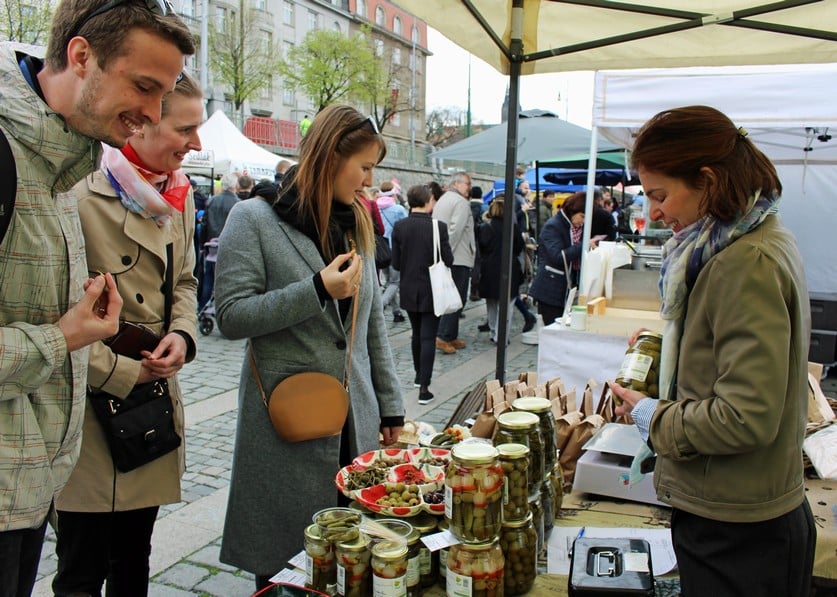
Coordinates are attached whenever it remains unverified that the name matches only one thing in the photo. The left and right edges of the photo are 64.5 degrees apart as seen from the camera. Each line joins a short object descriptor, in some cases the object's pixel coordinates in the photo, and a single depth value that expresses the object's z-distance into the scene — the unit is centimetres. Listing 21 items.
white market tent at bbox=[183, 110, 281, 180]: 1394
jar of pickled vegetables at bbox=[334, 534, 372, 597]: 160
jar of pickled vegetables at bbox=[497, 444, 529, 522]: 171
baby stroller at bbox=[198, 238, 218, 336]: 865
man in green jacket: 132
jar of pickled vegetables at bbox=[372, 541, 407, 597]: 154
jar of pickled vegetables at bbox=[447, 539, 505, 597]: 160
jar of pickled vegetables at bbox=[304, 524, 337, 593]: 165
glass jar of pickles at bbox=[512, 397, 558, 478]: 208
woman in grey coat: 222
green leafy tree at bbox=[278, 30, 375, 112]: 4250
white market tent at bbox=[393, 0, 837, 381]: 308
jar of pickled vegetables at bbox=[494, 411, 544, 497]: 189
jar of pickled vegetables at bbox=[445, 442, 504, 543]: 158
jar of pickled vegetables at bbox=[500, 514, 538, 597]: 174
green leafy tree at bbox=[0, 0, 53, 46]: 1956
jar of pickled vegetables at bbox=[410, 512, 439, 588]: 172
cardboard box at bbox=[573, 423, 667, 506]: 243
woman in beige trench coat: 201
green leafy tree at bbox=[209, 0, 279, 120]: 3356
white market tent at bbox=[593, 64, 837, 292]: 466
